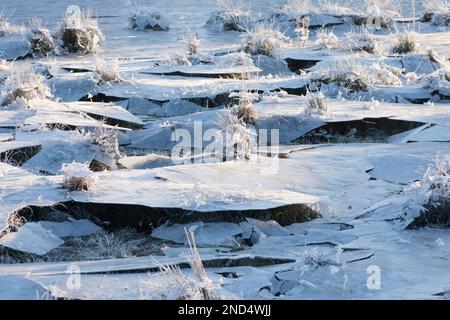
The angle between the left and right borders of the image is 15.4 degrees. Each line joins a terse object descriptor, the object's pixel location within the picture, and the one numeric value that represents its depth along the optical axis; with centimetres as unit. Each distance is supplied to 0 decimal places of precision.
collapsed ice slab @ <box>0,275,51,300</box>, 754
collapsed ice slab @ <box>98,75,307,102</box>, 1799
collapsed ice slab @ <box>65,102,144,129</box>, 1631
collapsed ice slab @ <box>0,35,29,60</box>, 2504
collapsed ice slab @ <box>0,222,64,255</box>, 946
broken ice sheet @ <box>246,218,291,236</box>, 983
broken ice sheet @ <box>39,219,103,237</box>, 1016
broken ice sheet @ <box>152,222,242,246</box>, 973
